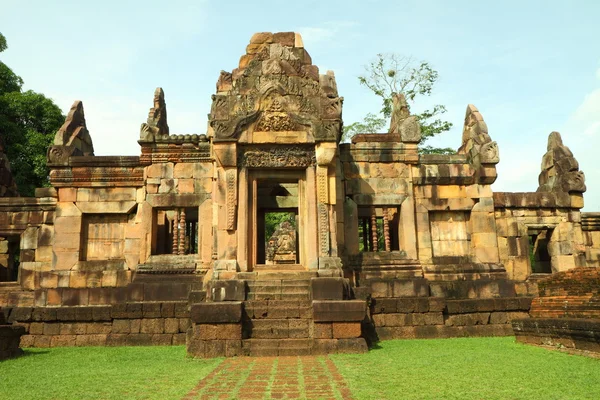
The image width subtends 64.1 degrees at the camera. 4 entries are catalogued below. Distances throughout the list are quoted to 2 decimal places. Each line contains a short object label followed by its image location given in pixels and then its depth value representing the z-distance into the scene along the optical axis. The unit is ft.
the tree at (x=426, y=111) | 85.92
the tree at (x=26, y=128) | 67.51
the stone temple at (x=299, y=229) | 34.55
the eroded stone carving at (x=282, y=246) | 72.84
